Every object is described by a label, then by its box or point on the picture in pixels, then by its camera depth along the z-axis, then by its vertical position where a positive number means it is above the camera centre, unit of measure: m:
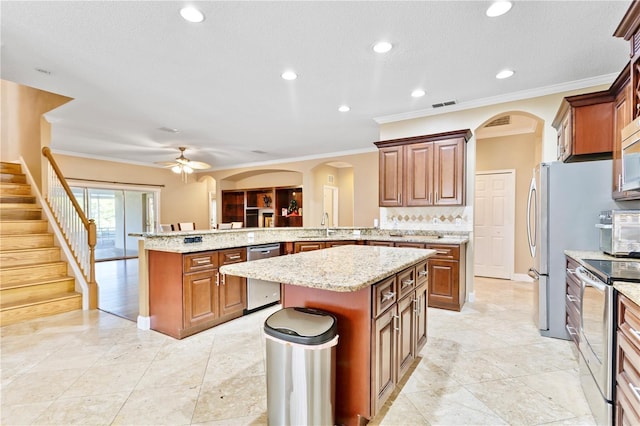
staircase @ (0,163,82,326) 3.48 -0.71
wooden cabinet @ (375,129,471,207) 3.94 +0.56
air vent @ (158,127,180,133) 5.14 +1.42
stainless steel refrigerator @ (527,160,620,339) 2.68 -0.10
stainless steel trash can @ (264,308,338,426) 1.43 -0.79
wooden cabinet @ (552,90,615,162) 2.73 +0.79
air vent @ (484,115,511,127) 4.68 +1.42
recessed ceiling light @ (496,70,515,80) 3.07 +1.42
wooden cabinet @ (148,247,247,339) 2.94 -0.85
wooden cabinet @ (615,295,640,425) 1.29 -0.72
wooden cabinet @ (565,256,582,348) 2.27 -0.77
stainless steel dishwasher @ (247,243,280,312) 3.62 -0.99
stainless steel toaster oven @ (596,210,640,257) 2.33 -0.18
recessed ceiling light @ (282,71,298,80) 3.12 +1.43
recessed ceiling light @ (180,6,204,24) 2.11 +1.43
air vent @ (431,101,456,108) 3.91 +1.41
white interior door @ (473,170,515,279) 5.30 -0.26
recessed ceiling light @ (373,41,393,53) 2.55 +1.43
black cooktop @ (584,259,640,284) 1.58 -0.37
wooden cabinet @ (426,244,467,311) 3.62 -0.84
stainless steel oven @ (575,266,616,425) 1.55 -0.78
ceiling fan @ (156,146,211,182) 5.66 +0.88
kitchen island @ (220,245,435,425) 1.57 -0.57
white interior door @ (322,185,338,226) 8.00 +0.21
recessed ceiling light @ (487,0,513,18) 2.07 +1.43
